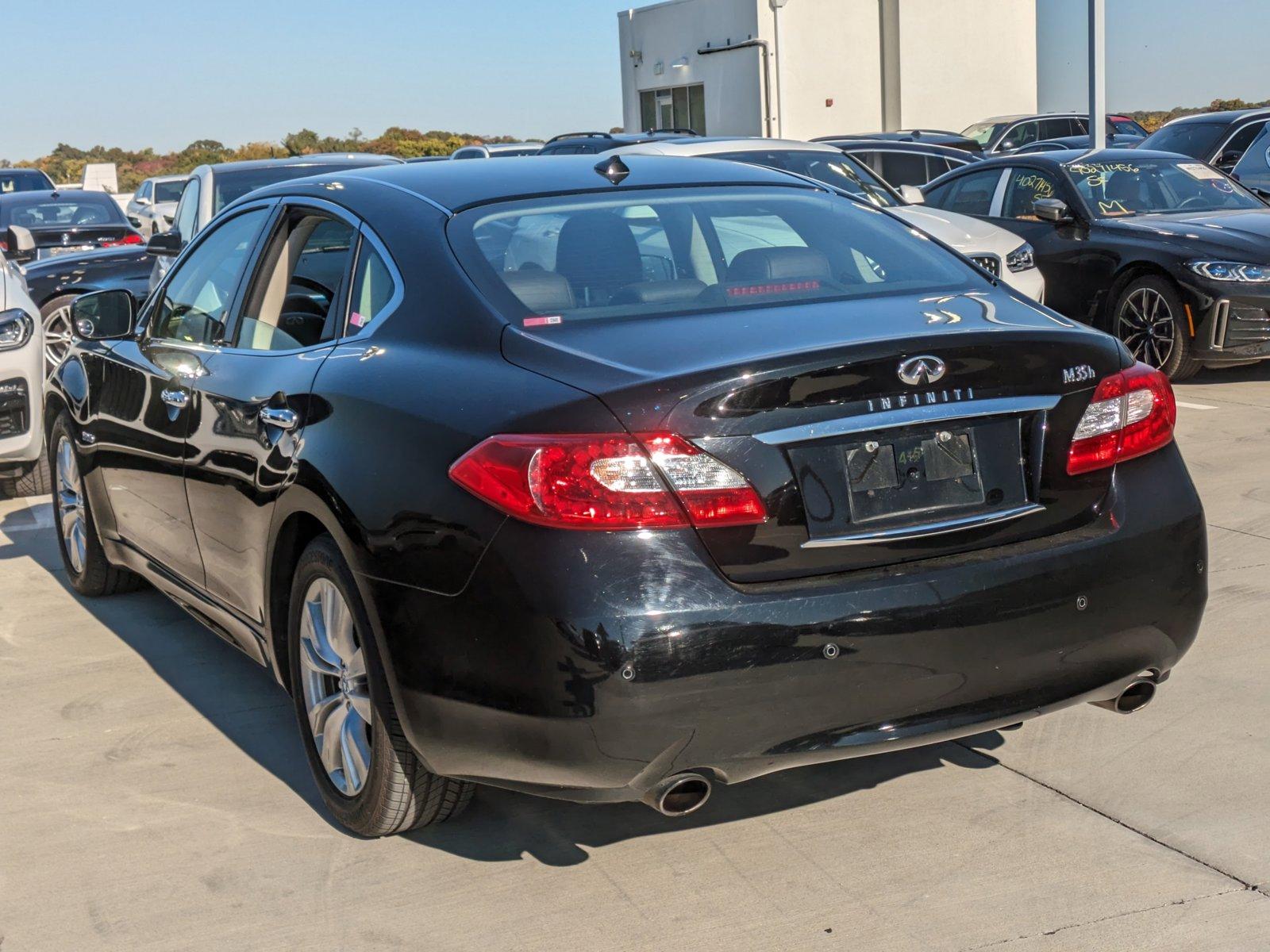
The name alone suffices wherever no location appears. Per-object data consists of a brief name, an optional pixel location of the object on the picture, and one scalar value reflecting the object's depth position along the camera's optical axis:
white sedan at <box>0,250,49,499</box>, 7.71
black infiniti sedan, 2.99
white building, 37.09
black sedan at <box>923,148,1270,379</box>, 9.52
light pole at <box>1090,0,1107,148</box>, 15.70
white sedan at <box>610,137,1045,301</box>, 9.75
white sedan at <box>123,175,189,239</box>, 23.28
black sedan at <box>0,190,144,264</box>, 14.91
